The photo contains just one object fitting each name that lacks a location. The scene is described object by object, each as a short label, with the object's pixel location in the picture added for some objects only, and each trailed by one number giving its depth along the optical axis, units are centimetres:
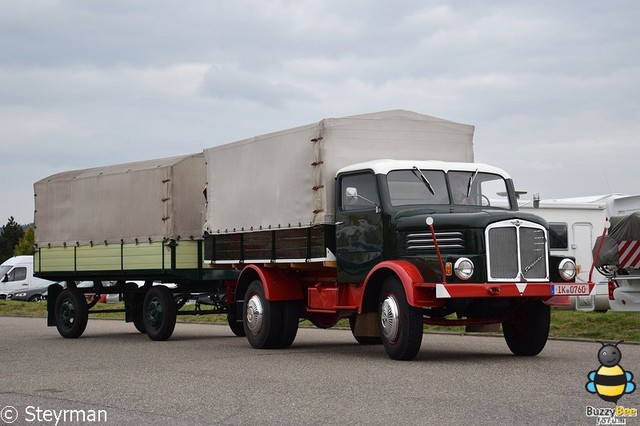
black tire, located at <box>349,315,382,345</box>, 1828
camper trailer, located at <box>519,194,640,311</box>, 2503
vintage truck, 1408
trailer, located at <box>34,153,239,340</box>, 2008
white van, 5350
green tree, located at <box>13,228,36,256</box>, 10875
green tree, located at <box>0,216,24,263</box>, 12025
